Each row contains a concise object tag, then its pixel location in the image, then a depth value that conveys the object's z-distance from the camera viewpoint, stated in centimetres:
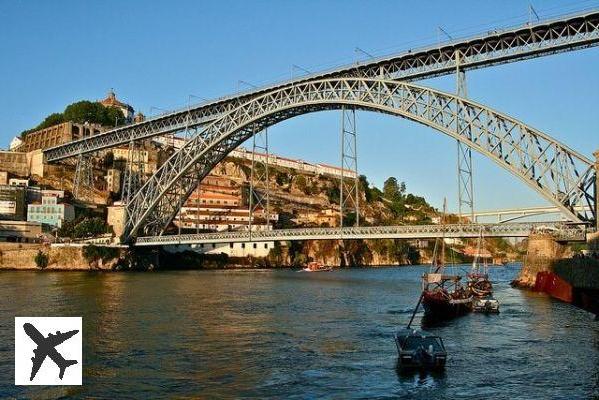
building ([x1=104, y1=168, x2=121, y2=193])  10519
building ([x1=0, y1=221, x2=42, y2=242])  7994
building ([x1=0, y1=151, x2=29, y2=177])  10150
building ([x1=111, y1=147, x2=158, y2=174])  11436
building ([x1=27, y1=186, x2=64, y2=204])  8900
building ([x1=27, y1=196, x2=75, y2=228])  8519
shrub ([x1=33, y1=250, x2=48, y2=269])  7550
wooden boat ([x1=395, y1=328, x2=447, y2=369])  2095
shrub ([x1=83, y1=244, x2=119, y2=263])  7825
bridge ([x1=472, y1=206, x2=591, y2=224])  4618
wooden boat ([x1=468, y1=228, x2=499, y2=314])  3641
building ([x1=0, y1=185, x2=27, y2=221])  8369
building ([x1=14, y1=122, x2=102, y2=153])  11162
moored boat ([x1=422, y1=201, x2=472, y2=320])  3384
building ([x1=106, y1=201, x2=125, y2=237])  8225
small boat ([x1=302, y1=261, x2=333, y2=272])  9206
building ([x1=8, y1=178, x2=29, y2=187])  9130
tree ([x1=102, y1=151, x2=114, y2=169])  11205
